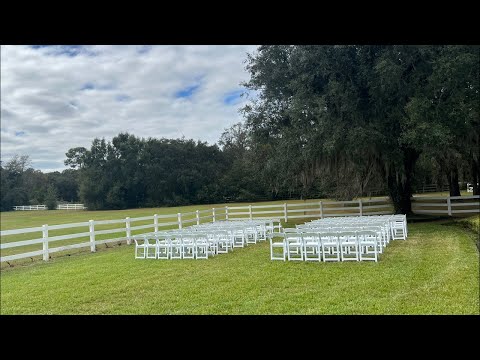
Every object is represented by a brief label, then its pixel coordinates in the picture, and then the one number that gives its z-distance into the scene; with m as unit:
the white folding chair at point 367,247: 7.14
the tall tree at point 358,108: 11.93
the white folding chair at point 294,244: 7.84
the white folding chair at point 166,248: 9.21
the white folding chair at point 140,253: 9.43
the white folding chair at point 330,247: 7.43
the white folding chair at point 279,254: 7.96
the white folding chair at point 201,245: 8.75
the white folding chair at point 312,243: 7.57
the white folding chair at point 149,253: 9.19
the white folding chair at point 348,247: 7.30
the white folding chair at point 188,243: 8.80
